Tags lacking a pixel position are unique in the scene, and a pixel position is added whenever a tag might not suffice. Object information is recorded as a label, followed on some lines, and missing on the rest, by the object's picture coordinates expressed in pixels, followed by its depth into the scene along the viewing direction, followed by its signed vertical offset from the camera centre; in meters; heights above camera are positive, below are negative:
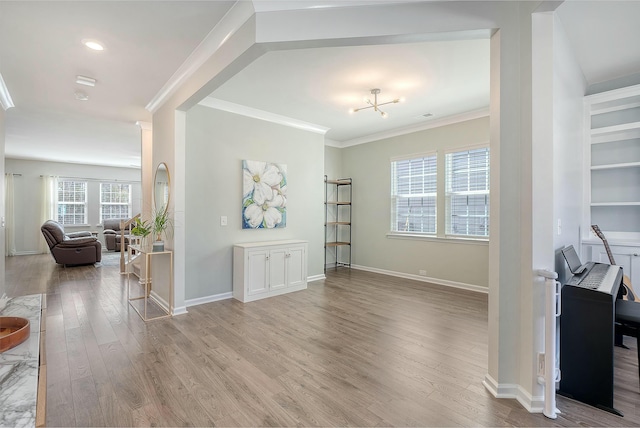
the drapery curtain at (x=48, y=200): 8.53 +0.35
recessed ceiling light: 2.62 +1.50
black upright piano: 1.86 -0.84
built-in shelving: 3.17 +0.56
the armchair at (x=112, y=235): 9.05 -0.69
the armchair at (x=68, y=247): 6.49 -0.77
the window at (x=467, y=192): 4.64 +0.34
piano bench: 2.05 -0.72
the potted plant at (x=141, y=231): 3.75 -0.24
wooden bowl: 1.05 -0.46
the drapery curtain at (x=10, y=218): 8.04 -0.16
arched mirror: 3.83 +0.32
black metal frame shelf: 6.52 -0.14
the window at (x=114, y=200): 9.66 +0.39
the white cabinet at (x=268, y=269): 4.16 -0.83
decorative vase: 3.71 -0.43
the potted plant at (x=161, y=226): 3.70 -0.17
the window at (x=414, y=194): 5.30 +0.34
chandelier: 3.80 +1.52
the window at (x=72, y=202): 9.02 +0.31
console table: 3.58 -1.10
